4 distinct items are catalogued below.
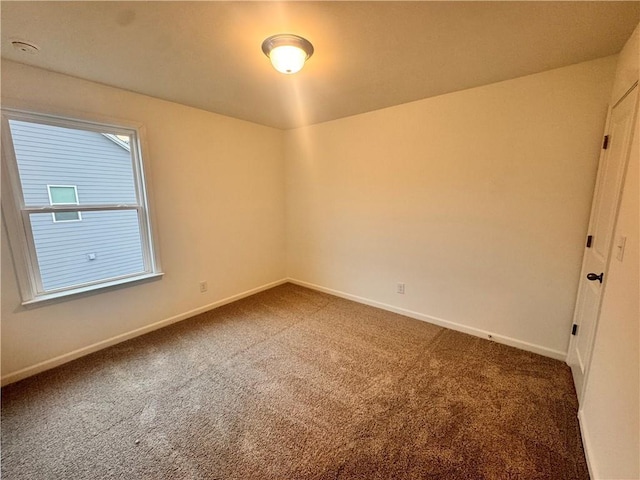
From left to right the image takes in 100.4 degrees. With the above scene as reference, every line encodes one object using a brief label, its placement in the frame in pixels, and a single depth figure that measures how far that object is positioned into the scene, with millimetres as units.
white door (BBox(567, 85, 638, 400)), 1541
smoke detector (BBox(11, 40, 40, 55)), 1662
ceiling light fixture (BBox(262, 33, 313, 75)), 1628
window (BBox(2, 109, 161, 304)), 2000
